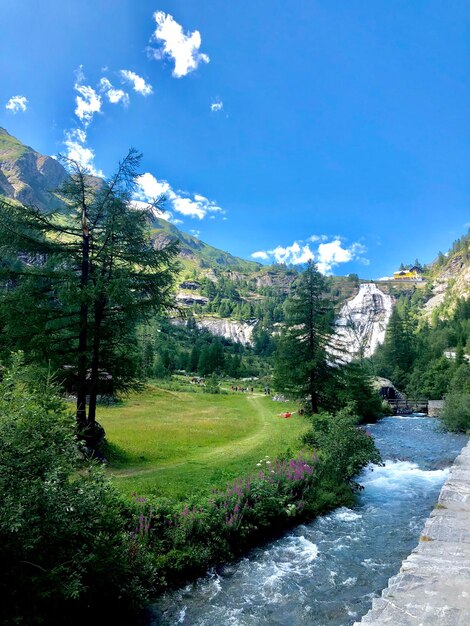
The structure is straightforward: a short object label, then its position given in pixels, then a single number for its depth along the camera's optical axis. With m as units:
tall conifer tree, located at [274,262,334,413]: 31.61
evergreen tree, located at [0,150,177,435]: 15.46
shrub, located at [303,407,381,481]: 17.36
